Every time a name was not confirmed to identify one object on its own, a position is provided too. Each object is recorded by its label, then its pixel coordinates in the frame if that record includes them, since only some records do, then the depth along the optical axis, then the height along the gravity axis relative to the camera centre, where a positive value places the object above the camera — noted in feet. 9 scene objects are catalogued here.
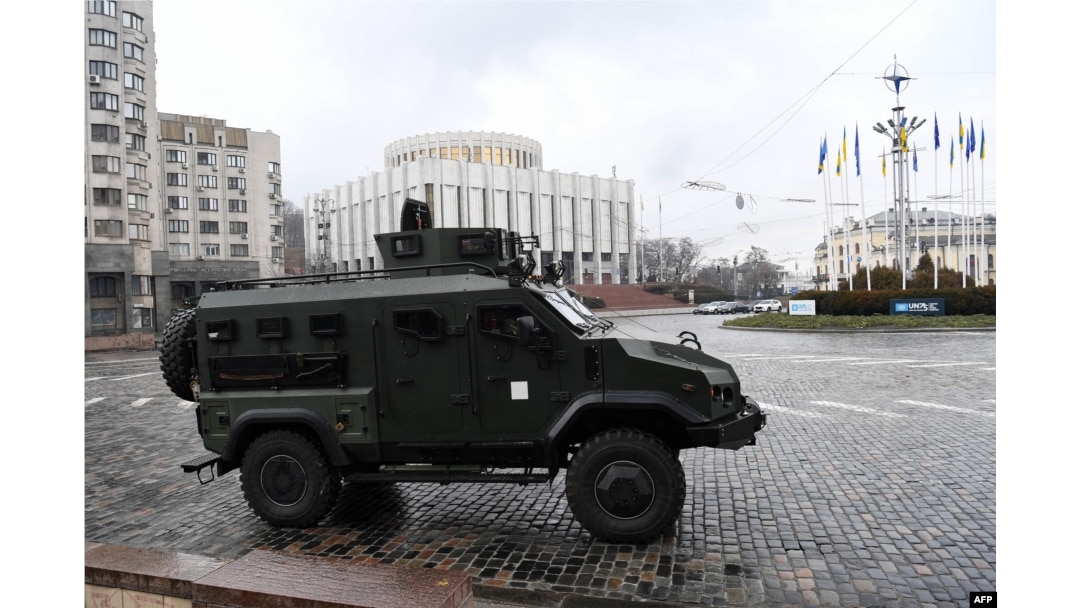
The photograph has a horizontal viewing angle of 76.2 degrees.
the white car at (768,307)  170.57 -3.45
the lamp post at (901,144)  102.53 +22.23
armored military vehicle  18.52 -2.66
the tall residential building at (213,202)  184.24 +28.21
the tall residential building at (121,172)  127.24 +26.30
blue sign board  101.40 -2.55
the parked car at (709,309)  190.80 -4.10
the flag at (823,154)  117.08 +23.79
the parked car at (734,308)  193.06 -4.17
